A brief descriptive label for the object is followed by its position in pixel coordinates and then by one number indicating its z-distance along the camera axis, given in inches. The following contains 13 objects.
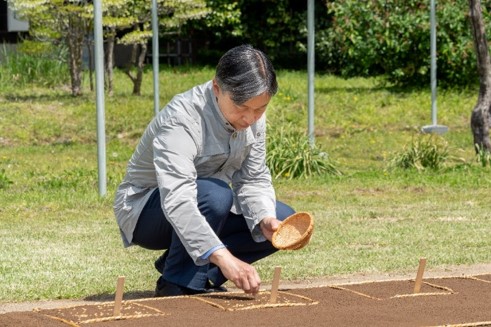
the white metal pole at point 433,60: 605.3
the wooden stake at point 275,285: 208.8
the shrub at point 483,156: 502.6
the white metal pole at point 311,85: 504.7
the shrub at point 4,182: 444.8
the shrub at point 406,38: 773.9
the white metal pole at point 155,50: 506.9
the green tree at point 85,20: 711.1
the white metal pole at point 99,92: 386.6
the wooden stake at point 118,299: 196.7
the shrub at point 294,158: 482.9
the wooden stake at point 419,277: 225.5
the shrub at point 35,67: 789.9
